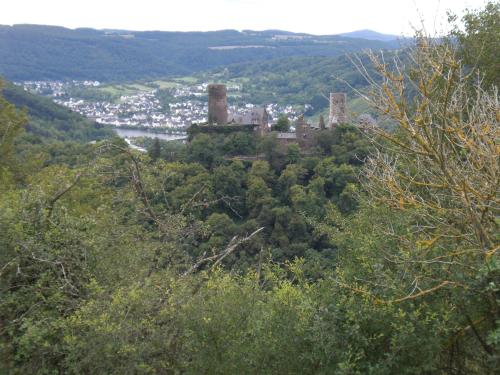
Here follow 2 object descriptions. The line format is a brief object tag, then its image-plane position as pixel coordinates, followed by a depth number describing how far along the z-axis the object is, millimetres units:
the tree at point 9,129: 16872
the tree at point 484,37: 13633
